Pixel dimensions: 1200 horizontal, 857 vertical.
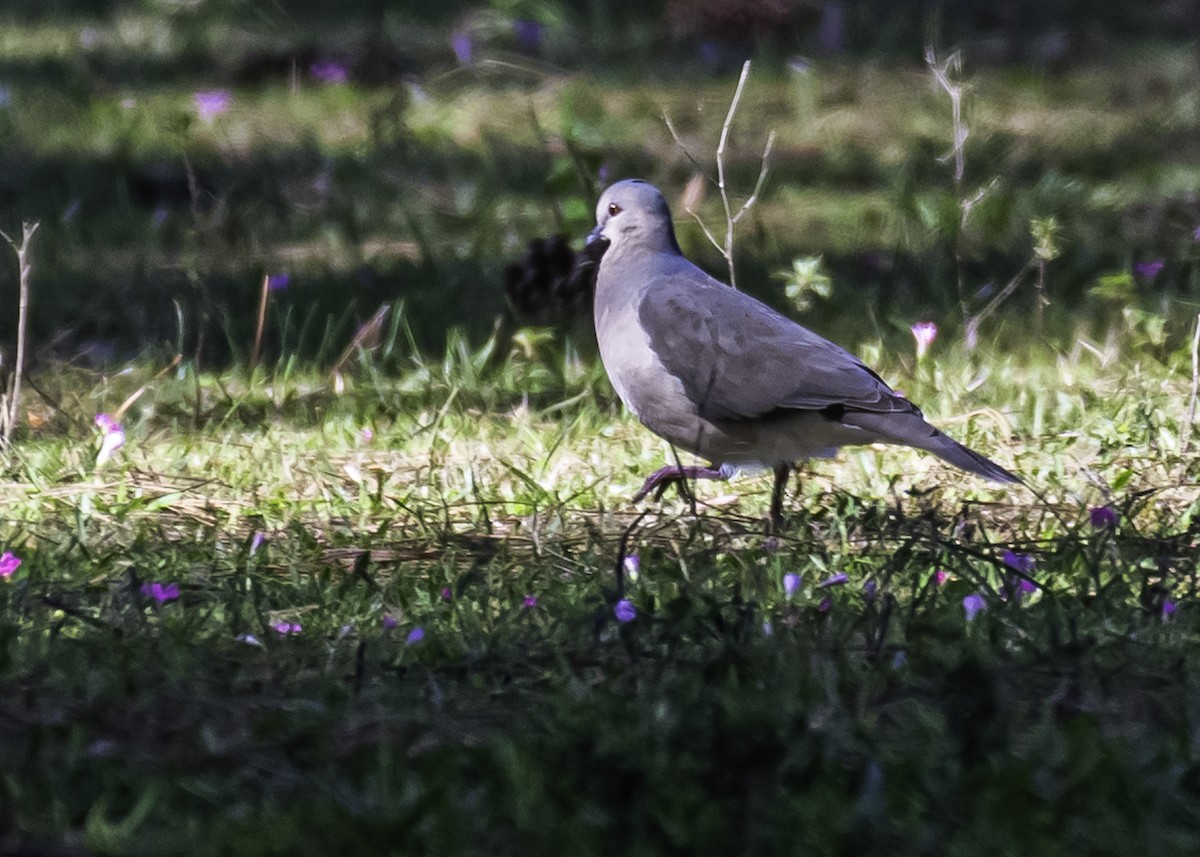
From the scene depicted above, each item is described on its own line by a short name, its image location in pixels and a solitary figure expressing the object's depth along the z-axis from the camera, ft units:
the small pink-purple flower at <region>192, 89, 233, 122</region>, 53.01
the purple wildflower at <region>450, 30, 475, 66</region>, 61.21
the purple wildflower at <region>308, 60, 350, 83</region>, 59.98
